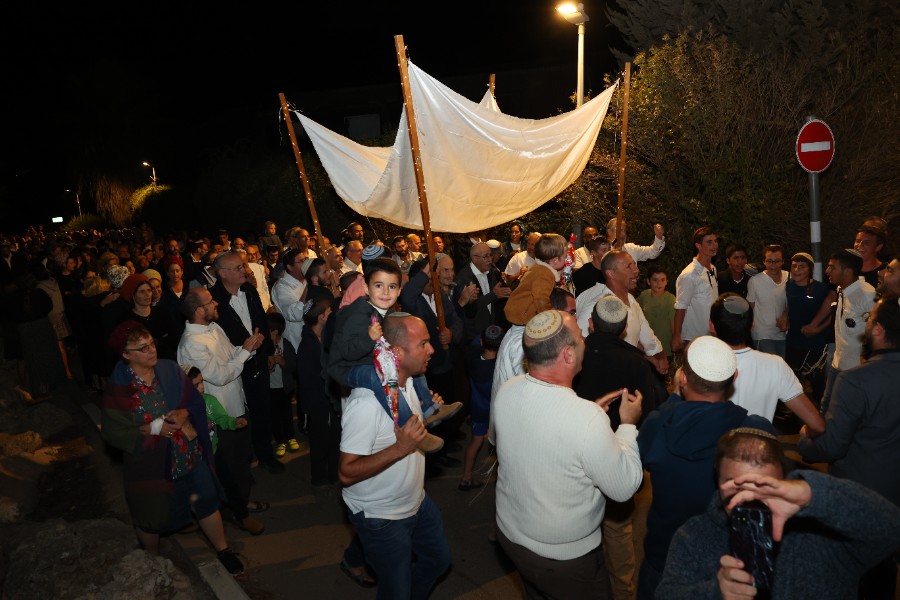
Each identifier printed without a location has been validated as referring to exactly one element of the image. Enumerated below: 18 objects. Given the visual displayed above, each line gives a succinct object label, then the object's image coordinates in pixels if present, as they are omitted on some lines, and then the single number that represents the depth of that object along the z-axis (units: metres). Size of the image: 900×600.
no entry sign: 7.40
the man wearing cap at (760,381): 3.77
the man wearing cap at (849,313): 5.42
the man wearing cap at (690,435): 2.96
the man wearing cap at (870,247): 6.38
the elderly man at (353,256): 9.23
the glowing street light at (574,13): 10.39
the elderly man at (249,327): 6.38
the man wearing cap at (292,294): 7.11
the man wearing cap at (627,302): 5.44
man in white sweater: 2.96
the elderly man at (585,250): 9.05
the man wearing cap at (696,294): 7.25
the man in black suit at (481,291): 7.00
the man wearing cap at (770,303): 7.08
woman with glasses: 4.44
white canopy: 6.38
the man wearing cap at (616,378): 4.01
